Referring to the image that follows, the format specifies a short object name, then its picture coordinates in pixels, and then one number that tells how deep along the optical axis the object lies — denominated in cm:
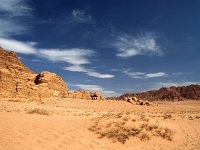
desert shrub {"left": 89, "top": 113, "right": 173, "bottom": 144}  709
